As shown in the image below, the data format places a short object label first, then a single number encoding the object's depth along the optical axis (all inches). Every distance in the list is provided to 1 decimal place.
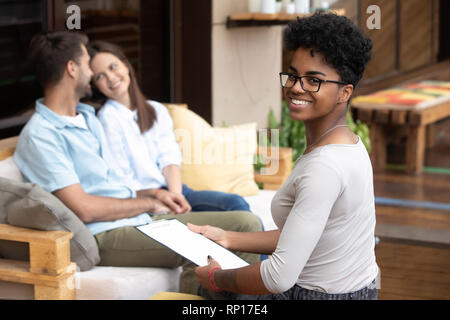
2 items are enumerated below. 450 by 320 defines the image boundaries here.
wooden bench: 233.9
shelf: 183.3
